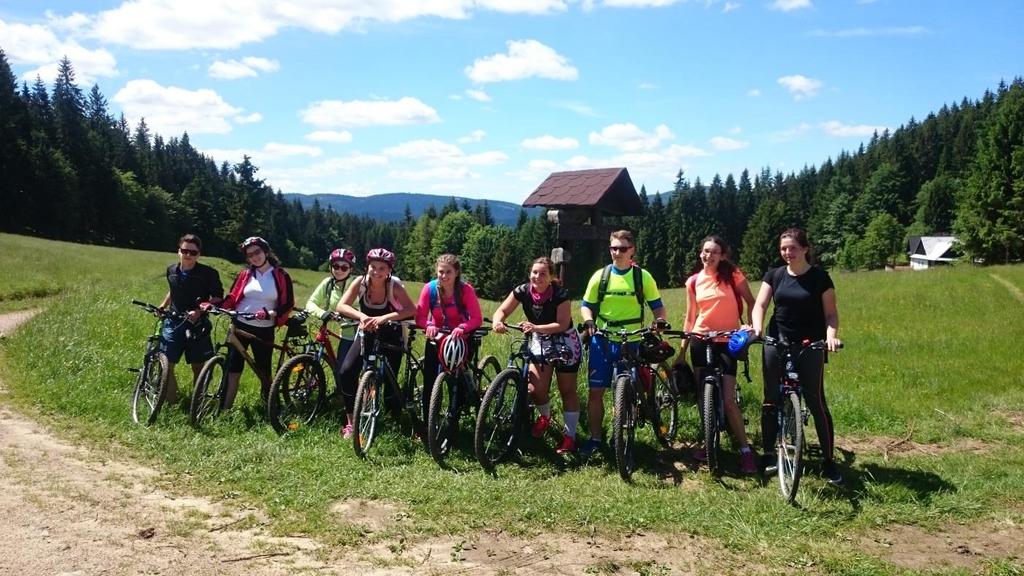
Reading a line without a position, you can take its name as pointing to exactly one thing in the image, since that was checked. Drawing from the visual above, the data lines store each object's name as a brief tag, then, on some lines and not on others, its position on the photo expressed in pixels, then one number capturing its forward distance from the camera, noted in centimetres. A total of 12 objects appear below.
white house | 8439
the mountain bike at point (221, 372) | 718
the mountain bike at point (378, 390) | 643
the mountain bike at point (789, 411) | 562
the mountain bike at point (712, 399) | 621
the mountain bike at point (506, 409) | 625
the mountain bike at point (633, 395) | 605
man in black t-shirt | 773
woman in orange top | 641
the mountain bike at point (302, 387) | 694
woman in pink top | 669
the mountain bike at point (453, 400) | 625
